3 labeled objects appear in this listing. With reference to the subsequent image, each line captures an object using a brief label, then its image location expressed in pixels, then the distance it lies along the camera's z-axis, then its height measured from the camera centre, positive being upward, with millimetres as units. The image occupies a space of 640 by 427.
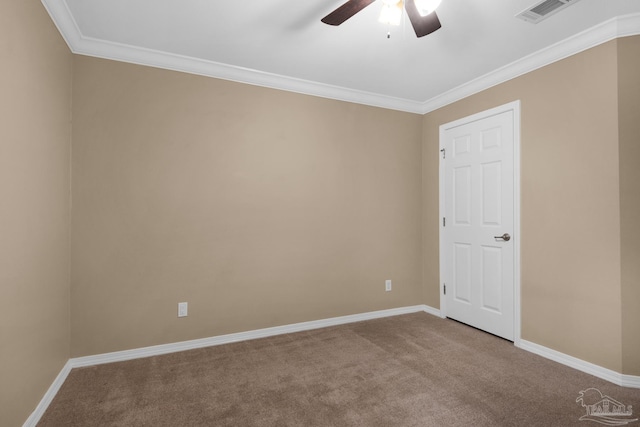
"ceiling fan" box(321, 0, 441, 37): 1718 +1077
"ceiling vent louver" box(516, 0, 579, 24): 2154 +1346
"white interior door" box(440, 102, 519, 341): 3135 -97
